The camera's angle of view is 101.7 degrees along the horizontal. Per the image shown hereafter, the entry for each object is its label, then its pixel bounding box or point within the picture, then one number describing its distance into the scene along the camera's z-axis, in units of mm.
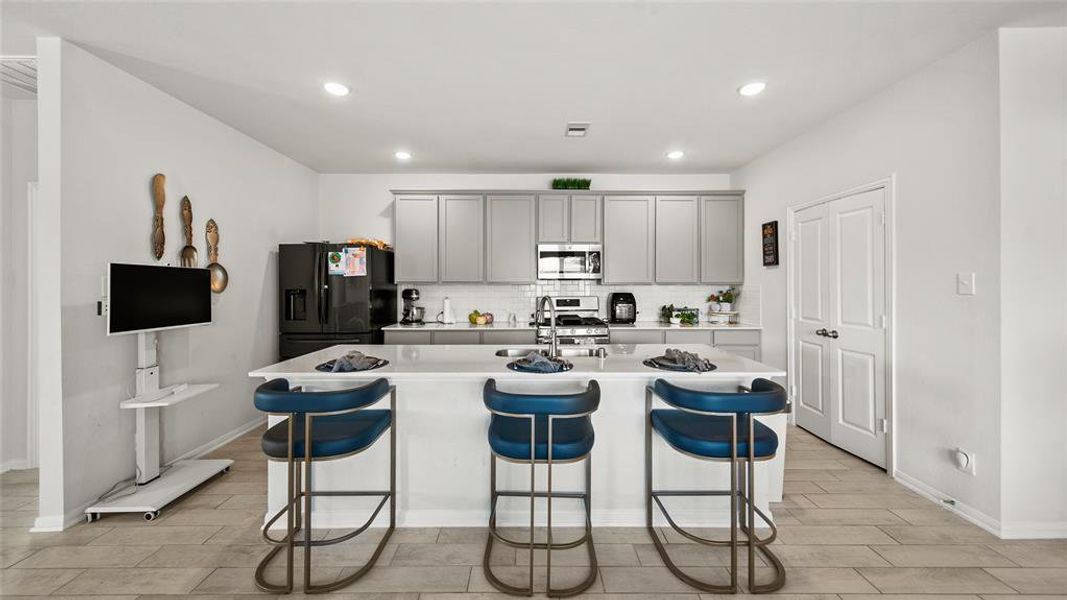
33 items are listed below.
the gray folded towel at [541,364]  2212
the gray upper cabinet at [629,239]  4918
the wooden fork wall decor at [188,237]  3195
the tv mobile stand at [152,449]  2531
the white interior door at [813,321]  3596
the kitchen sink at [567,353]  2773
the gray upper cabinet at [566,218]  4898
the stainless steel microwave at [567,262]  4898
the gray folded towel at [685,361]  2230
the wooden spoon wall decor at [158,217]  2938
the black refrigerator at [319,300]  4254
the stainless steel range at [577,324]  4543
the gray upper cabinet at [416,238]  4848
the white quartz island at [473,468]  2377
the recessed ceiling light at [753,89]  2900
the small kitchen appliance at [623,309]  4992
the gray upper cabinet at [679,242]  4938
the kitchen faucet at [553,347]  2424
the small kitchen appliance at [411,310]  5000
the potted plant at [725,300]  5027
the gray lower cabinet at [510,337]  4633
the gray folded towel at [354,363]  2232
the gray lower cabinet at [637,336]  4613
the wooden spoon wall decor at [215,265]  3461
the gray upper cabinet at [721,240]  4934
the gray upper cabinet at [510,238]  4883
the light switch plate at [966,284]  2416
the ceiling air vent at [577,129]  3584
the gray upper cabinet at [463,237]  4867
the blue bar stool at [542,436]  1800
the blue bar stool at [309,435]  1828
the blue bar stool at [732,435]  1820
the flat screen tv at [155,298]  2434
